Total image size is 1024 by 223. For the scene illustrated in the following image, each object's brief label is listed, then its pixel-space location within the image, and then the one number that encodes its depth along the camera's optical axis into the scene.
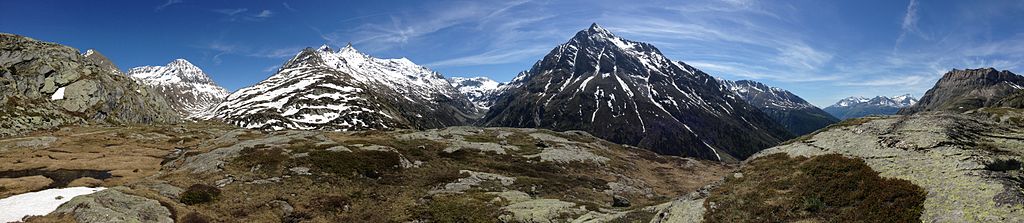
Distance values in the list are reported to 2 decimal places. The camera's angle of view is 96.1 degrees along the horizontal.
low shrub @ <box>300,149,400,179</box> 47.94
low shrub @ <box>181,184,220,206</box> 34.06
